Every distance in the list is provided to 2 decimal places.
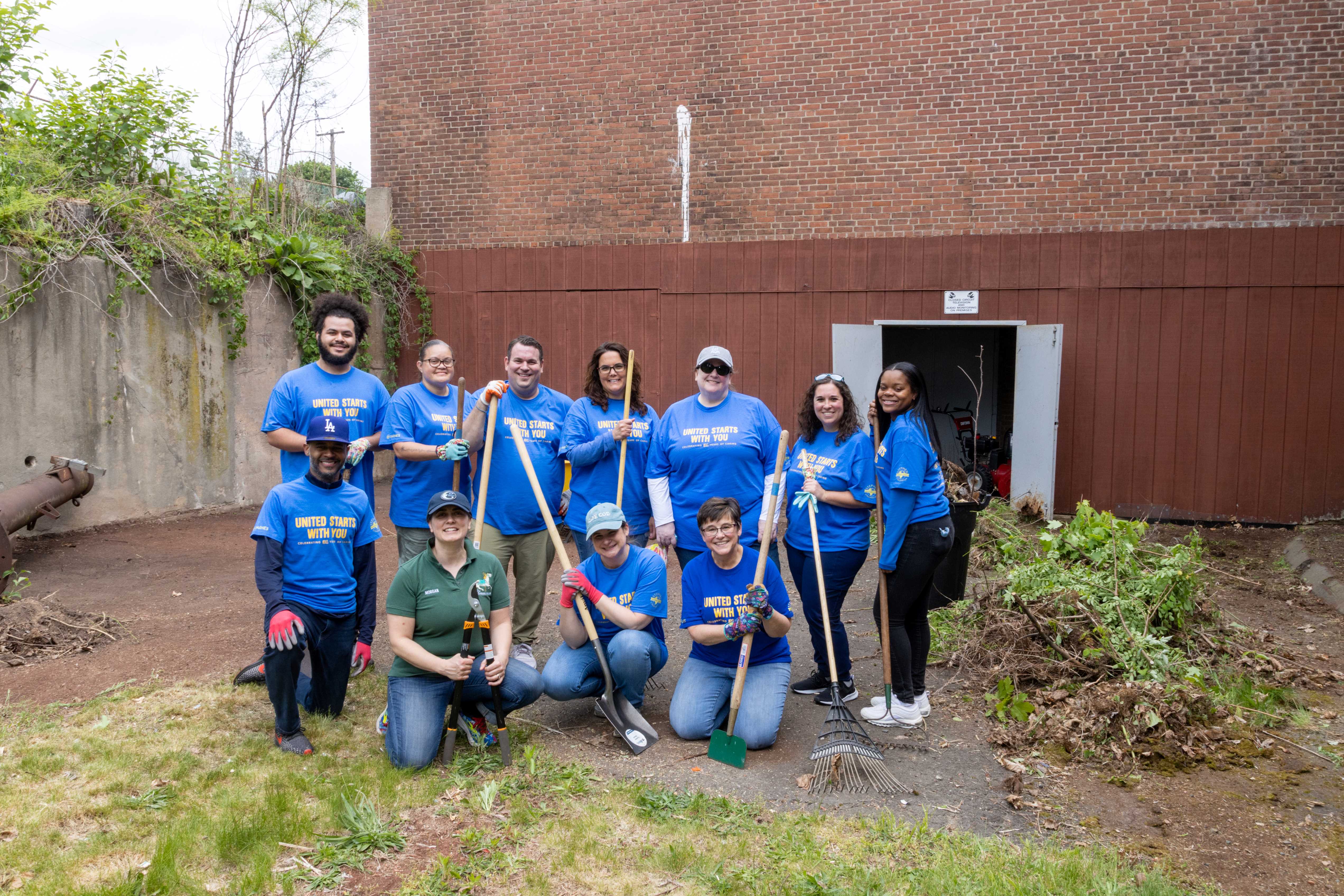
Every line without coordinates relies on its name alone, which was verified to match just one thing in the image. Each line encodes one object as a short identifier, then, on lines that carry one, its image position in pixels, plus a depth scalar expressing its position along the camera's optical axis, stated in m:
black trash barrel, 6.55
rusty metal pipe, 7.32
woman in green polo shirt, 4.13
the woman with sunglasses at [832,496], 4.82
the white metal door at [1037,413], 9.96
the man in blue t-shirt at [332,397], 5.04
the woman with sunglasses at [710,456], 5.01
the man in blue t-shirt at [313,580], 4.25
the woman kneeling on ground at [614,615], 4.58
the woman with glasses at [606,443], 5.36
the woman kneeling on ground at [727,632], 4.43
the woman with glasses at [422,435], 5.27
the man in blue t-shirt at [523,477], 5.28
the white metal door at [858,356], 10.40
